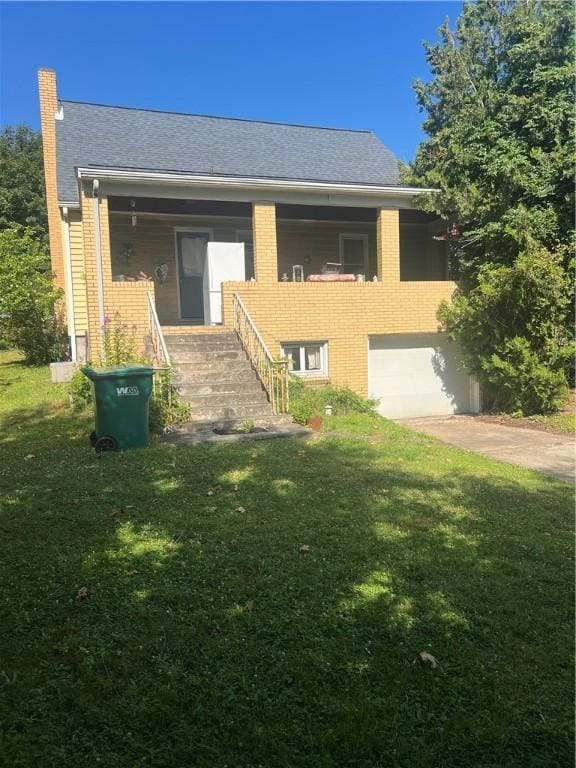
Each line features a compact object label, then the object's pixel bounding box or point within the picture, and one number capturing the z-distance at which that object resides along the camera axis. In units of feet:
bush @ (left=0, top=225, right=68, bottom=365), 44.50
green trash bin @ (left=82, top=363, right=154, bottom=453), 22.07
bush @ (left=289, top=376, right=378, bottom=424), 29.30
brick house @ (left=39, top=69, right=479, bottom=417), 34.30
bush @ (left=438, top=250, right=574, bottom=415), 34.83
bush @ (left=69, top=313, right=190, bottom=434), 26.53
